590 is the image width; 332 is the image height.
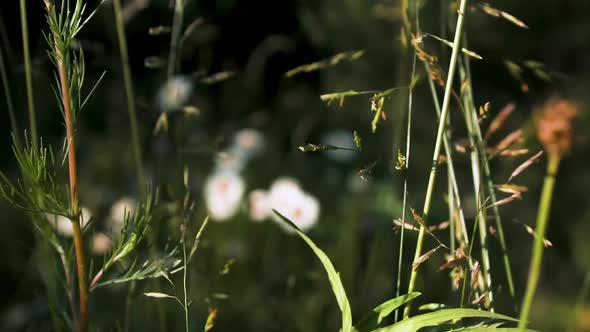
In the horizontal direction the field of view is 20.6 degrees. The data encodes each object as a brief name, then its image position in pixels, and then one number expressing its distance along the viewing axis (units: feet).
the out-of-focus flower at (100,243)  3.71
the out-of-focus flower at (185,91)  4.33
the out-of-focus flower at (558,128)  1.50
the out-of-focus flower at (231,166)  4.05
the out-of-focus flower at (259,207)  3.75
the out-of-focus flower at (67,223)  3.69
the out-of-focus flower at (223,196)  3.85
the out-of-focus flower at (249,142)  4.32
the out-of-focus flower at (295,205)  3.64
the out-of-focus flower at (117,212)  3.63
